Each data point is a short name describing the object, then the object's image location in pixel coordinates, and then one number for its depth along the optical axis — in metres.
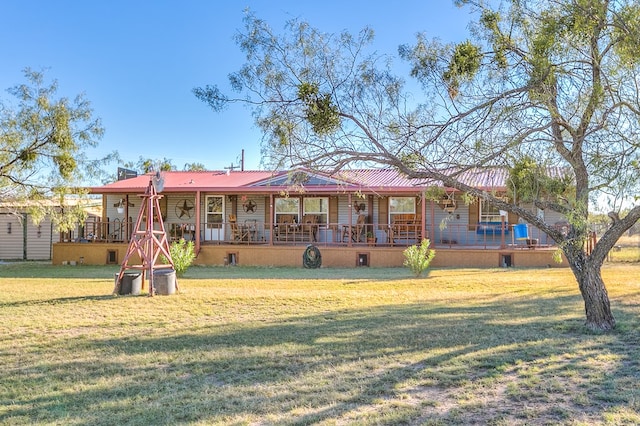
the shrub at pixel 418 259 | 11.23
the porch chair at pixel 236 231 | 15.99
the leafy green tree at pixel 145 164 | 27.76
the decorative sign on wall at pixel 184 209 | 17.25
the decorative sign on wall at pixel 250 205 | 16.92
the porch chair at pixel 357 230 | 15.08
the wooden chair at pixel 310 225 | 15.21
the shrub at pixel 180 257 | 11.14
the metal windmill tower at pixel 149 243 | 8.69
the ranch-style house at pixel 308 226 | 14.34
